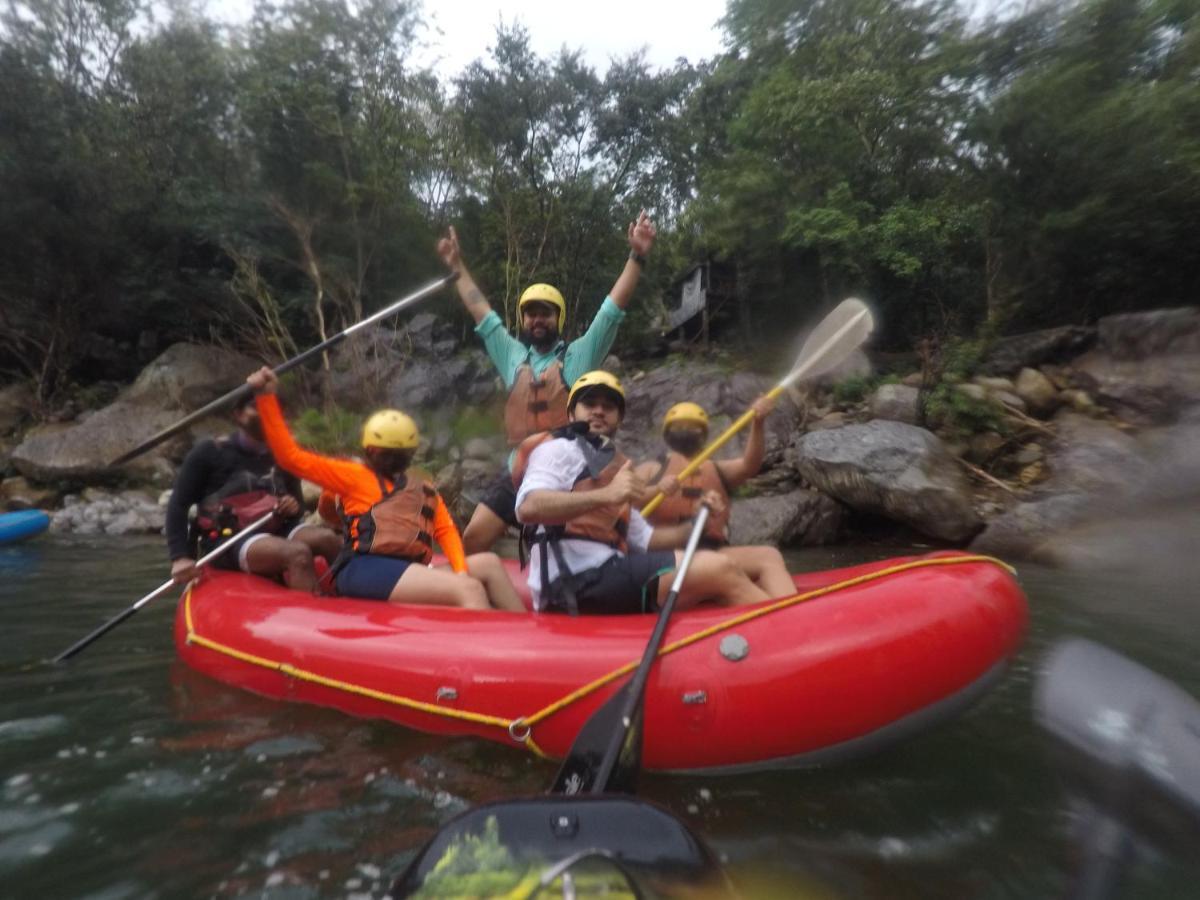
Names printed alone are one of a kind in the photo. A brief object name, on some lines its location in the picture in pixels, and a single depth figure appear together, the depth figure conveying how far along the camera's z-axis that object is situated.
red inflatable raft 2.59
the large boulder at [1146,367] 9.52
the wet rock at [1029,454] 9.56
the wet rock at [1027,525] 7.83
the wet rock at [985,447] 9.84
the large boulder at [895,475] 8.41
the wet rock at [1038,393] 10.42
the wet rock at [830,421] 11.35
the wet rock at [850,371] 12.25
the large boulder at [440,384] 13.73
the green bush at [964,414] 10.01
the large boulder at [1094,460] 8.46
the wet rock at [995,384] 10.70
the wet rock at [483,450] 12.30
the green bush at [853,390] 11.99
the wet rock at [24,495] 12.04
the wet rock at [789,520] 8.98
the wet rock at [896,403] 10.59
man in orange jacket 3.56
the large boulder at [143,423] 12.77
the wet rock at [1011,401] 10.32
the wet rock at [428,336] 14.84
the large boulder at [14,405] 15.53
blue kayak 8.26
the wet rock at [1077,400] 10.19
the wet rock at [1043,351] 11.41
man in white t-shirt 3.02
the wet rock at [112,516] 10.66
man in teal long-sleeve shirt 4.09
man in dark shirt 4.11
